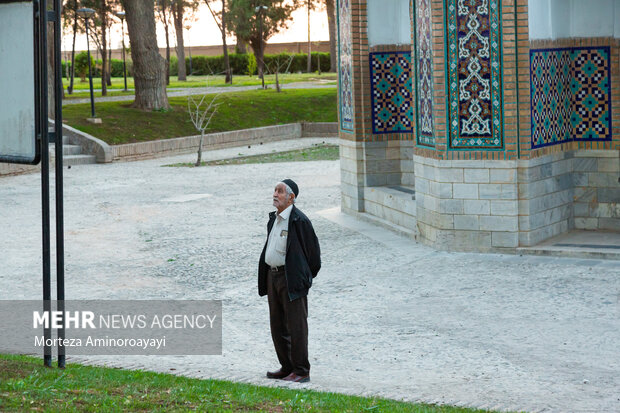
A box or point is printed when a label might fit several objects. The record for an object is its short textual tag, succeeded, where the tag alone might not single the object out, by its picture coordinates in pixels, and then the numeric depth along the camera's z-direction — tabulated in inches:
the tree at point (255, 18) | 2162.9
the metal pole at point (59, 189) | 261.6
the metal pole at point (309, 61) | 2613.2
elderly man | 277.1
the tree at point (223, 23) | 2058.3
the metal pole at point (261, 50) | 1973.2
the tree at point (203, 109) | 1274.6
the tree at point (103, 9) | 1609.3
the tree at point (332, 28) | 2135.6
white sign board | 250.4
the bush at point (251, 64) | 2363.4
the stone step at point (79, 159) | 1012.5
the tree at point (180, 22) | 2312.5
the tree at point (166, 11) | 2332.2
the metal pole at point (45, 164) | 252.2
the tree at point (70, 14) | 1642.5
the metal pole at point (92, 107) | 1154.0
